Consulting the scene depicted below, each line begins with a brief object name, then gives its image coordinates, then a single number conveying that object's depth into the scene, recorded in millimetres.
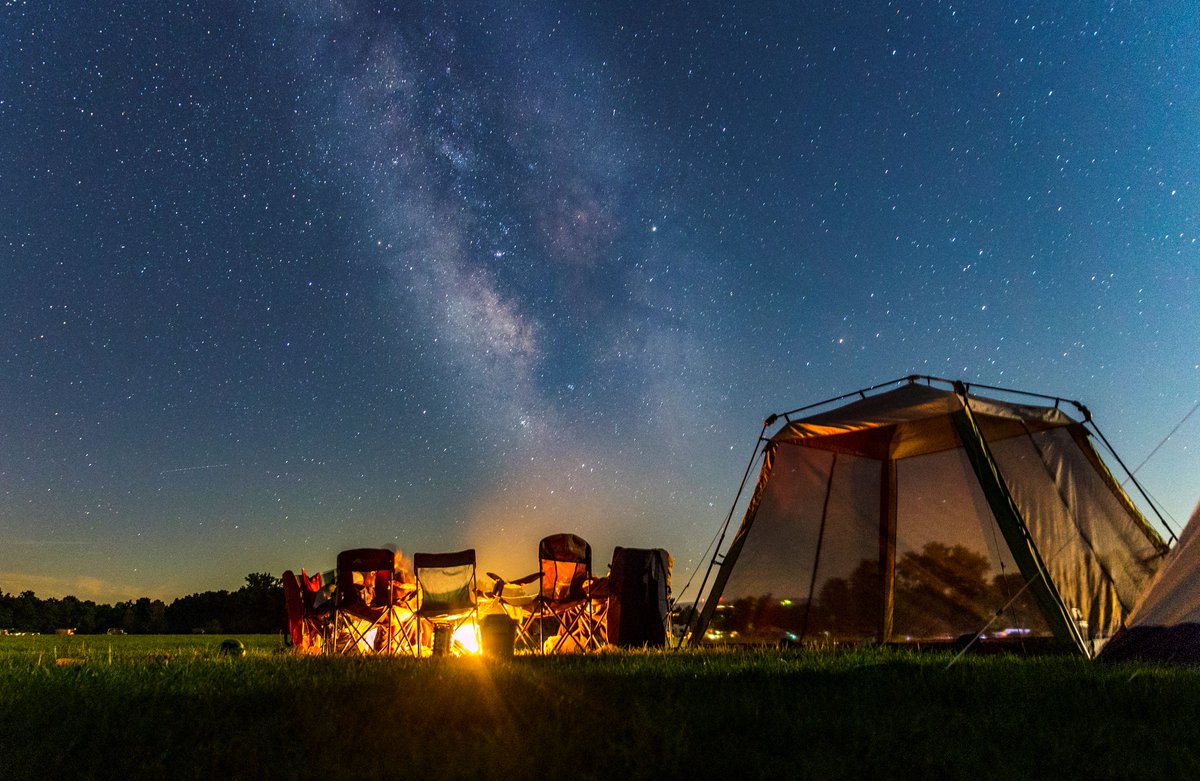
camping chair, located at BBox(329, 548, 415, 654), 7250
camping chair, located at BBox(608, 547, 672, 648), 7719
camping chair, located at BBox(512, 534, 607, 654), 7527
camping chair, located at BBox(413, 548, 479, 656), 7324
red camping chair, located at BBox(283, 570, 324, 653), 7609
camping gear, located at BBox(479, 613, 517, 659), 5391
